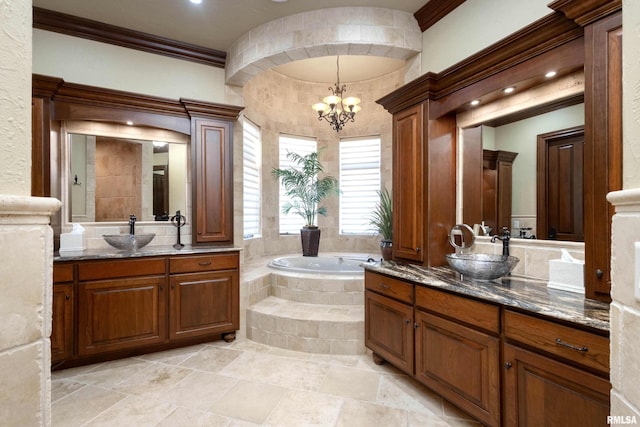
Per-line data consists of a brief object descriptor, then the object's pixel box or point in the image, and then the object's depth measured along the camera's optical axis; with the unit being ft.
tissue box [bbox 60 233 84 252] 9.53
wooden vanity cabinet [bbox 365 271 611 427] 4.61
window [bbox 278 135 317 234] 17.84
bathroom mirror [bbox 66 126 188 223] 10.66
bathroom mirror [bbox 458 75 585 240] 7.19
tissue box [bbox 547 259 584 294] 5.97
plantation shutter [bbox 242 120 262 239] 15.43
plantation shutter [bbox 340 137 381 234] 18.08
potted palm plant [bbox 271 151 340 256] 16.72
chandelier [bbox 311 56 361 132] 14.10
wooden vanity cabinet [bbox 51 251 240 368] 8.77
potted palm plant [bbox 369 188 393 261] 12.76
